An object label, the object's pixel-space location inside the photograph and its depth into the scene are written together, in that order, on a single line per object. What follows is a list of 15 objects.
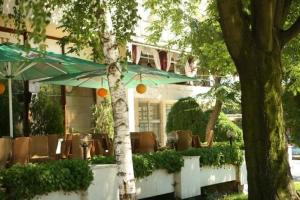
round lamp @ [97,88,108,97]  15.26
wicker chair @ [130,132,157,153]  12.84
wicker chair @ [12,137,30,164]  10.04
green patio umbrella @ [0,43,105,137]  10.70
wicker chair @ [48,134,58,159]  11.17
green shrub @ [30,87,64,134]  16.09
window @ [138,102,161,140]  23.91
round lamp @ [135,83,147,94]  14.73
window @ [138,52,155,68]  23.39
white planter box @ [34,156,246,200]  9.88
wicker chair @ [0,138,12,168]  9.48
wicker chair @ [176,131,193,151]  14.22
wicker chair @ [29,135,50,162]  10.77
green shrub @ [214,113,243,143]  20.41
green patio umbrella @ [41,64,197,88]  12.81
